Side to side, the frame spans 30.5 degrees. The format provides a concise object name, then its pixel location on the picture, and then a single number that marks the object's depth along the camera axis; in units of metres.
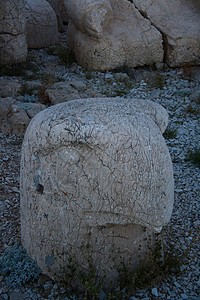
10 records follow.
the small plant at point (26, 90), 5.62
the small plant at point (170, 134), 5.14
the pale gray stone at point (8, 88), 5.54
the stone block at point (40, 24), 7.38
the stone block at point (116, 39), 6.32
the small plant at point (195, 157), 4.57
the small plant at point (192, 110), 5.69
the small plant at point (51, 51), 7.38
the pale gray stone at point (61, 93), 5.30
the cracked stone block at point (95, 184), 2.38
